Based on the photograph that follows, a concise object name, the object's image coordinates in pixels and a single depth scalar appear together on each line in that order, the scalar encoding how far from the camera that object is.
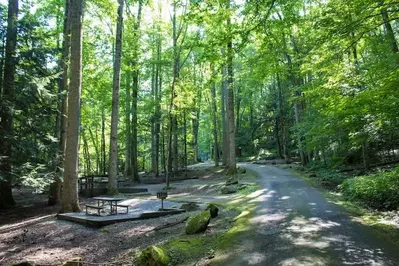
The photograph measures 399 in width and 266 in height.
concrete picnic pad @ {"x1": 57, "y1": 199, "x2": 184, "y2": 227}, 9.06
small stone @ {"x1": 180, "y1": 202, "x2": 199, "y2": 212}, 10.38
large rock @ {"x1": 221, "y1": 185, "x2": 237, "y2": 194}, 14.22
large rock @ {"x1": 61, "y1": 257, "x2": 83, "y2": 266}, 5.35
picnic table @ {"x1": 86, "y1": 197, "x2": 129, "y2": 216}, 9.98
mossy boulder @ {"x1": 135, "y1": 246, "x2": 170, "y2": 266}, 5.14
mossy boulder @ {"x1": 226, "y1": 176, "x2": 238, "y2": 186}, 15.84
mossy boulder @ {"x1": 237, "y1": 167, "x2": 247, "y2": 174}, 21.20
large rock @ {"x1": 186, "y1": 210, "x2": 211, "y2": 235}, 6.91
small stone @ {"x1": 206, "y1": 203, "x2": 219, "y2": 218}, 8.63
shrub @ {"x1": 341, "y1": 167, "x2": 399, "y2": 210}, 8.43
